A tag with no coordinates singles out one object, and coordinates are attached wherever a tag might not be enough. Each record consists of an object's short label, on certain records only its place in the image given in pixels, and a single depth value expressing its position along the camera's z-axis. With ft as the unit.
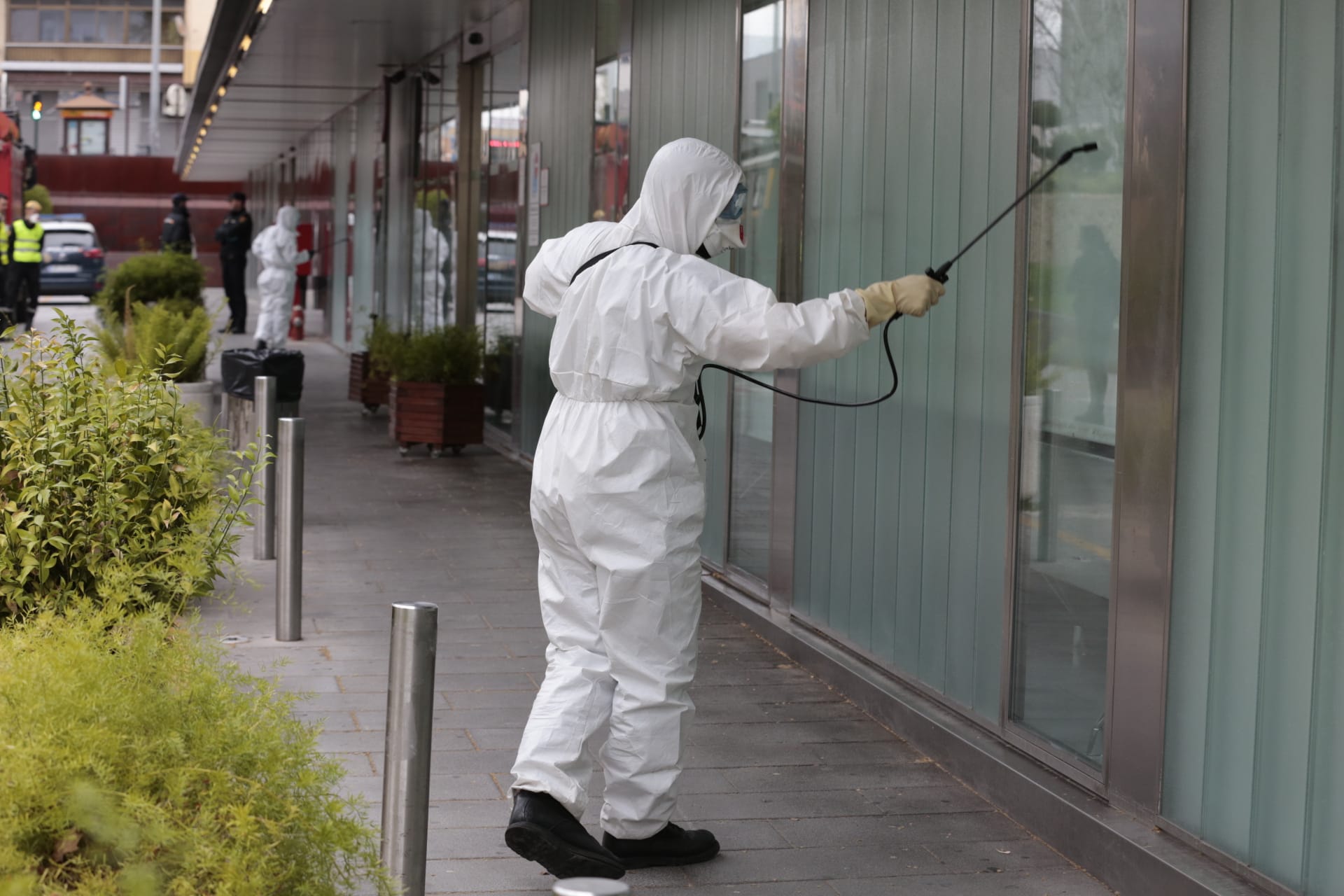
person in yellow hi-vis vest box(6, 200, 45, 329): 80.23
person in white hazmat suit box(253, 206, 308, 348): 66.49
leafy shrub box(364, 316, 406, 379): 42.61
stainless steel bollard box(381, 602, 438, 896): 9.50
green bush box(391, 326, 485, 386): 41.14
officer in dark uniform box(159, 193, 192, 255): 86.70
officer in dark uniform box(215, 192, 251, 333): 82.84
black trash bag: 37.01
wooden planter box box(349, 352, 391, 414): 49.83
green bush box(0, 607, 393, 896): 7.79
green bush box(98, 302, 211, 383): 35.47
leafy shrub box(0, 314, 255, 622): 17.71
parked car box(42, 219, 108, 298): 115.14
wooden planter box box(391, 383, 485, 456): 41.24
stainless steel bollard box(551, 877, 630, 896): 6.77
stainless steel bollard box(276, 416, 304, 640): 21.67
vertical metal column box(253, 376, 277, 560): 27.25
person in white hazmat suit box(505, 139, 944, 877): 13.01
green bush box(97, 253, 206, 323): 66.66
